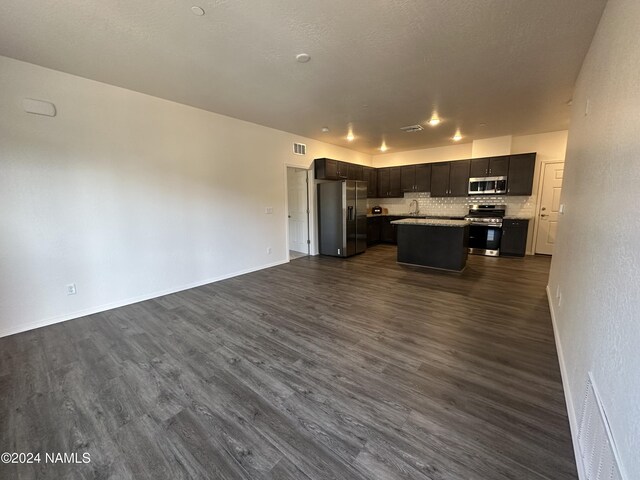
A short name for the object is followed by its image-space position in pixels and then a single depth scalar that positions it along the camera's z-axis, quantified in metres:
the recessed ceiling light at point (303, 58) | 2.57
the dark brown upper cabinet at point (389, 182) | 7.74
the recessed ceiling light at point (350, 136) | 5.30
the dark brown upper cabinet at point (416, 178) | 7.22
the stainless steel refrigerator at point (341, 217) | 6.10
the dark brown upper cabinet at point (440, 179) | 6.87
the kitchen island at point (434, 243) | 4.72
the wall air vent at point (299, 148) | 5.78
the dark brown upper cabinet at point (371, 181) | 7.77
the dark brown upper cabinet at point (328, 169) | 6.12
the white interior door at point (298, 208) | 6.51
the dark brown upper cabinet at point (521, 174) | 5.78
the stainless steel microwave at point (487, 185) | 6.09
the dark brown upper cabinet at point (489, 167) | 6.05
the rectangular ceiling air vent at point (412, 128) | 5.07
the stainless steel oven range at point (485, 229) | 6.06
